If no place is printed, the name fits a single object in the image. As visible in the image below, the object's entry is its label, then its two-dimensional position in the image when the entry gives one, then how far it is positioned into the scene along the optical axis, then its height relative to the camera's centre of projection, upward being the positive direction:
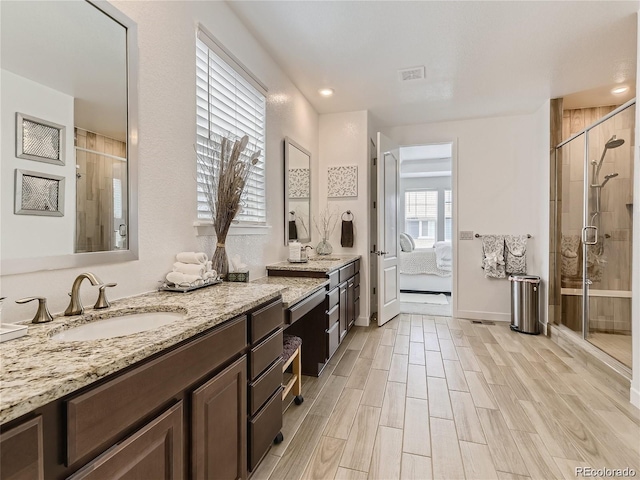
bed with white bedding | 5.66 -0.55
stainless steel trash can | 3.66 -0.76
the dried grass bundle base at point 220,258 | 1.86 -0.12
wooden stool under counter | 1.97 -0.82
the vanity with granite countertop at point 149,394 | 0.61 -0.39
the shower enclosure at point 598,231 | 2.69 +0.08
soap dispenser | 2.99 -0.16
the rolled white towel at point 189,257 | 1.62 -0.10
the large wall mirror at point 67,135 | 1.00 +0.37
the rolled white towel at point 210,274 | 1.64 -0.19
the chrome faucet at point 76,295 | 1.09 -0.20
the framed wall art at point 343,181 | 3.92 +0.70
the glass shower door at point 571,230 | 3.22 +0.09
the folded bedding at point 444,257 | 5.63 -0.33
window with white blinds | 1.90 +0.89
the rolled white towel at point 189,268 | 1.57 -0.15
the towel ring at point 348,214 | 3.93 +0.30
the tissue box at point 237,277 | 1.89 -0.23
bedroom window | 8.37 +0.59
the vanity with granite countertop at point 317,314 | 2.54 -0.62
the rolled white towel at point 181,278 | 1.54 -0.19
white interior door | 3.79 +0.09
